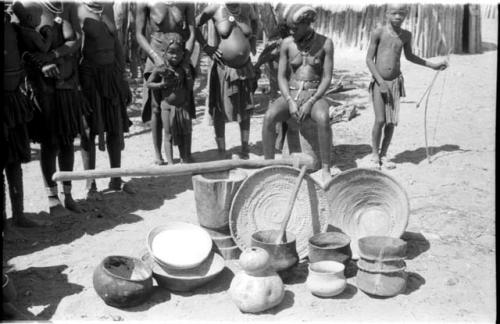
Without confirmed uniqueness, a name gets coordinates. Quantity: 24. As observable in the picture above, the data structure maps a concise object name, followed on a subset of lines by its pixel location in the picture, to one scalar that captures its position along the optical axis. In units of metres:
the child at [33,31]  5.12
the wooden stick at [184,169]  4.63
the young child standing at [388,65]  7.00
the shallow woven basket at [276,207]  4.80
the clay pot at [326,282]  4.25
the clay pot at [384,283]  4.28
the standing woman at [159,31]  6.68
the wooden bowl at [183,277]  4.40
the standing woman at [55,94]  5.36
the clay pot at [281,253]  4.36
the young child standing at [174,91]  6.68
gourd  4.08
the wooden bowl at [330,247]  4.48
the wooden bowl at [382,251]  4.29
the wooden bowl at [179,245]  4.45
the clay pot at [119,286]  4.15
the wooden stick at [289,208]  4.48
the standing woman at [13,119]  4.92
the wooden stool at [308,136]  6.56
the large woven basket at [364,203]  4.97
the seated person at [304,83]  6.23
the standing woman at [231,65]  7.21
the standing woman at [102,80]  5.92
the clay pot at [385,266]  4.30
